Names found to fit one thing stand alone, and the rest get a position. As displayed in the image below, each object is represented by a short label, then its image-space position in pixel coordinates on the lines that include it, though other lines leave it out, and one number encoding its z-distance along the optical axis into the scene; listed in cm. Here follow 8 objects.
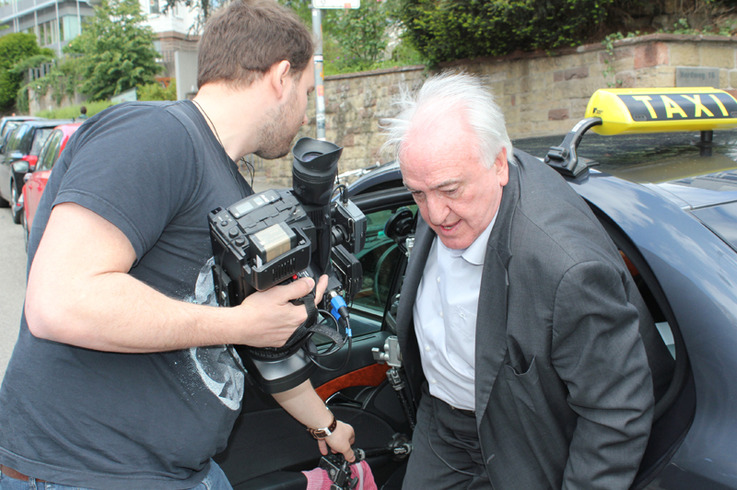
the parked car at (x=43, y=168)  653
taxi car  130
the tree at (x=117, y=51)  2720
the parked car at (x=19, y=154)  967
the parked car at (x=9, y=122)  1444
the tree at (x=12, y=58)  3903
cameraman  112
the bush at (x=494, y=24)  734
